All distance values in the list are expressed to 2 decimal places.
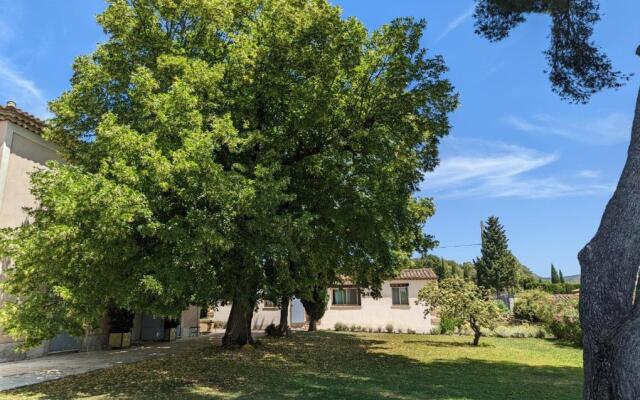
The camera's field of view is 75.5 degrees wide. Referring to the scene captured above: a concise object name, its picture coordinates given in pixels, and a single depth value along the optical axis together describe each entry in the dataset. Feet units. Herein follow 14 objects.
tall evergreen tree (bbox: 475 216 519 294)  162.91
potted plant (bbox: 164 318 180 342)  70.34
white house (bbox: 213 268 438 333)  98.73
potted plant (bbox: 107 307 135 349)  56.75
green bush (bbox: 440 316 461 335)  89.10
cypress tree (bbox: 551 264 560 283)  200.75
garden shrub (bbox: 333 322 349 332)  101.59
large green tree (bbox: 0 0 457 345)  28.73
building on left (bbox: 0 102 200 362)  42.39
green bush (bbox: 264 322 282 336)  79.76
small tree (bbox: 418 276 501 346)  67.82
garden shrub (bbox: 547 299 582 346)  70.80
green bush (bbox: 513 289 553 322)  83.56
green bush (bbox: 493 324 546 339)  82.48
